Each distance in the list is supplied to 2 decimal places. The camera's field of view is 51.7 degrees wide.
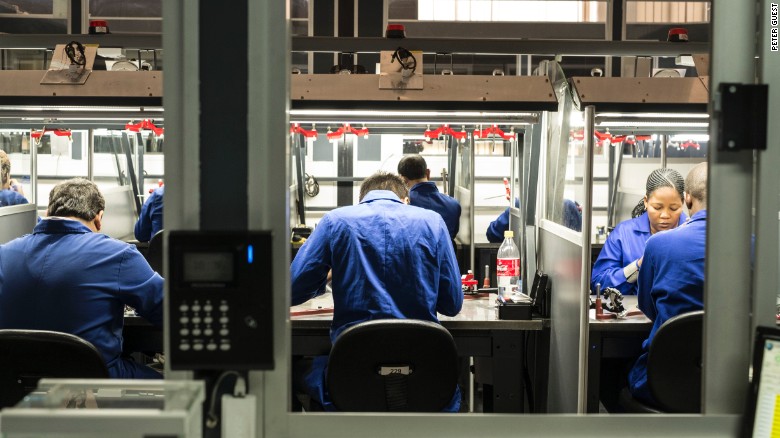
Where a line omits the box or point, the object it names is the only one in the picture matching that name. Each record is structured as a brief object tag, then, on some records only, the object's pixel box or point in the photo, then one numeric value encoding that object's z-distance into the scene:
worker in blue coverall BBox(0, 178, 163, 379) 2.63
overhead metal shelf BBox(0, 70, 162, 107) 3.24
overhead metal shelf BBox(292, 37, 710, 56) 3.32
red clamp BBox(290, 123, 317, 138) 5.42
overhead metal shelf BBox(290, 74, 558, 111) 3.18
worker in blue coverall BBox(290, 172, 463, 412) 2.76
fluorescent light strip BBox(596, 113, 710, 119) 3.12
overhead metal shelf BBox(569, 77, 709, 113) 3.01
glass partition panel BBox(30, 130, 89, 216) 7.21
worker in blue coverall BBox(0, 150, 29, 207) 4.83
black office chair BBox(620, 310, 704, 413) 2.50
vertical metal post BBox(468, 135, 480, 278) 5.20
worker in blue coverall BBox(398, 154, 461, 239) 5.33
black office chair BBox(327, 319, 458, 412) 2.38
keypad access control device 1.23
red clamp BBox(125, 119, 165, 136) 5.04
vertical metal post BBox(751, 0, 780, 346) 1.31
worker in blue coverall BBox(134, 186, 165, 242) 5.51
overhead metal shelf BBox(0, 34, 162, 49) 3.35
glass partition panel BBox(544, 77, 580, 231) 3.09
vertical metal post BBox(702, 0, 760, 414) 1.32
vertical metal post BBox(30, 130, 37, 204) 5.11
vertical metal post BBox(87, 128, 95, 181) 5.55
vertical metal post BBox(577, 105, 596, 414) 2.83
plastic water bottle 3.29
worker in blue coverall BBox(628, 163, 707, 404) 2.74
